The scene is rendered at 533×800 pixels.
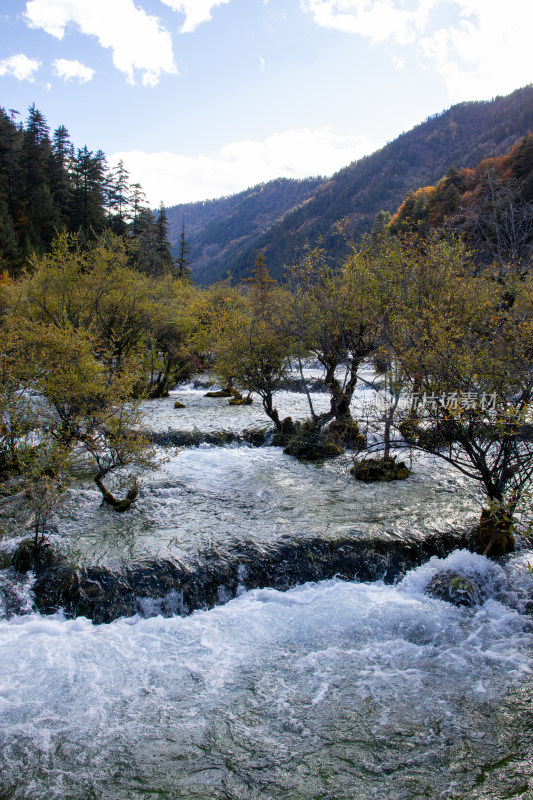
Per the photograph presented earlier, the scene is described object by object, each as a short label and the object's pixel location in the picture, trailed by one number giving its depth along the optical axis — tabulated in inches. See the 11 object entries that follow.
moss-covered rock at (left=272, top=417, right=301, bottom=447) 716.7
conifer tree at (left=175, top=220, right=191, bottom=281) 2362.0
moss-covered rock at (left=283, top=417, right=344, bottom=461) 657.6
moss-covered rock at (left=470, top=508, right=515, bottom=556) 384.7
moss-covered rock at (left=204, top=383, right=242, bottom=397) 1024.5
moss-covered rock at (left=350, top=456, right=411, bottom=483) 568.1
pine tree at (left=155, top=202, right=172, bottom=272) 2247.8
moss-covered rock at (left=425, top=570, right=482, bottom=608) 346.6
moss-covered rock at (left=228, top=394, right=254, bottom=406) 991.0
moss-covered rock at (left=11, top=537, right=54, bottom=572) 366.6
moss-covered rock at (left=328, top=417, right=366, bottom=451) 668.6
